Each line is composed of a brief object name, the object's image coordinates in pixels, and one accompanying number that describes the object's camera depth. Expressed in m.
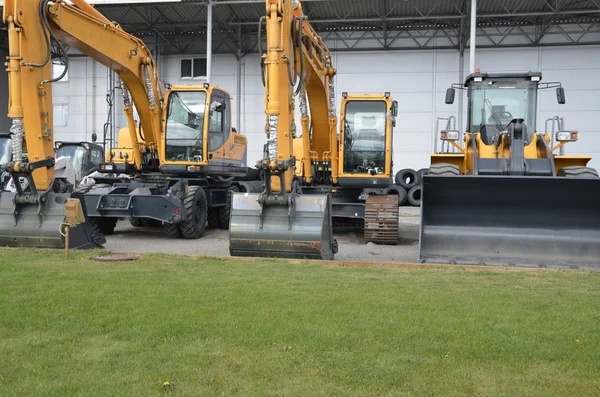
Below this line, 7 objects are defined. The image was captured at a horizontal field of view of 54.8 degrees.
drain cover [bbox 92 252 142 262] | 8.06
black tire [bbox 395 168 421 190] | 17.30
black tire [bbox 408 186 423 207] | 16.61
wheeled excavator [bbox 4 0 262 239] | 11.06
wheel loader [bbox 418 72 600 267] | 8.37
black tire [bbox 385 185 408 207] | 16.64
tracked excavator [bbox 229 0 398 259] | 8.33
